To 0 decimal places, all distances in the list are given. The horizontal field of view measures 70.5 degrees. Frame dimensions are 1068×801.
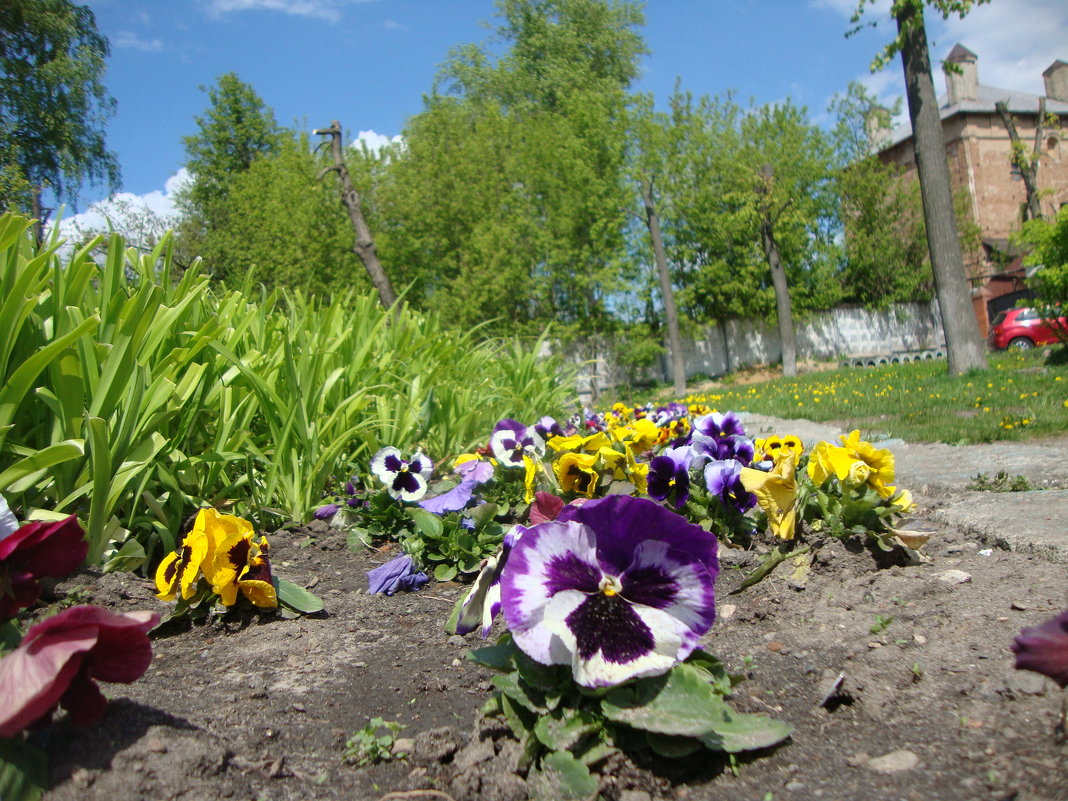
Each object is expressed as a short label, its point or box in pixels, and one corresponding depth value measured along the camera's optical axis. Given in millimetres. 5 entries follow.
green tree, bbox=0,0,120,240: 20031
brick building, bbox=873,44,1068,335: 30719
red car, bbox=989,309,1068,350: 16798
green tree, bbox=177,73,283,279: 33125
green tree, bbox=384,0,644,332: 18250
